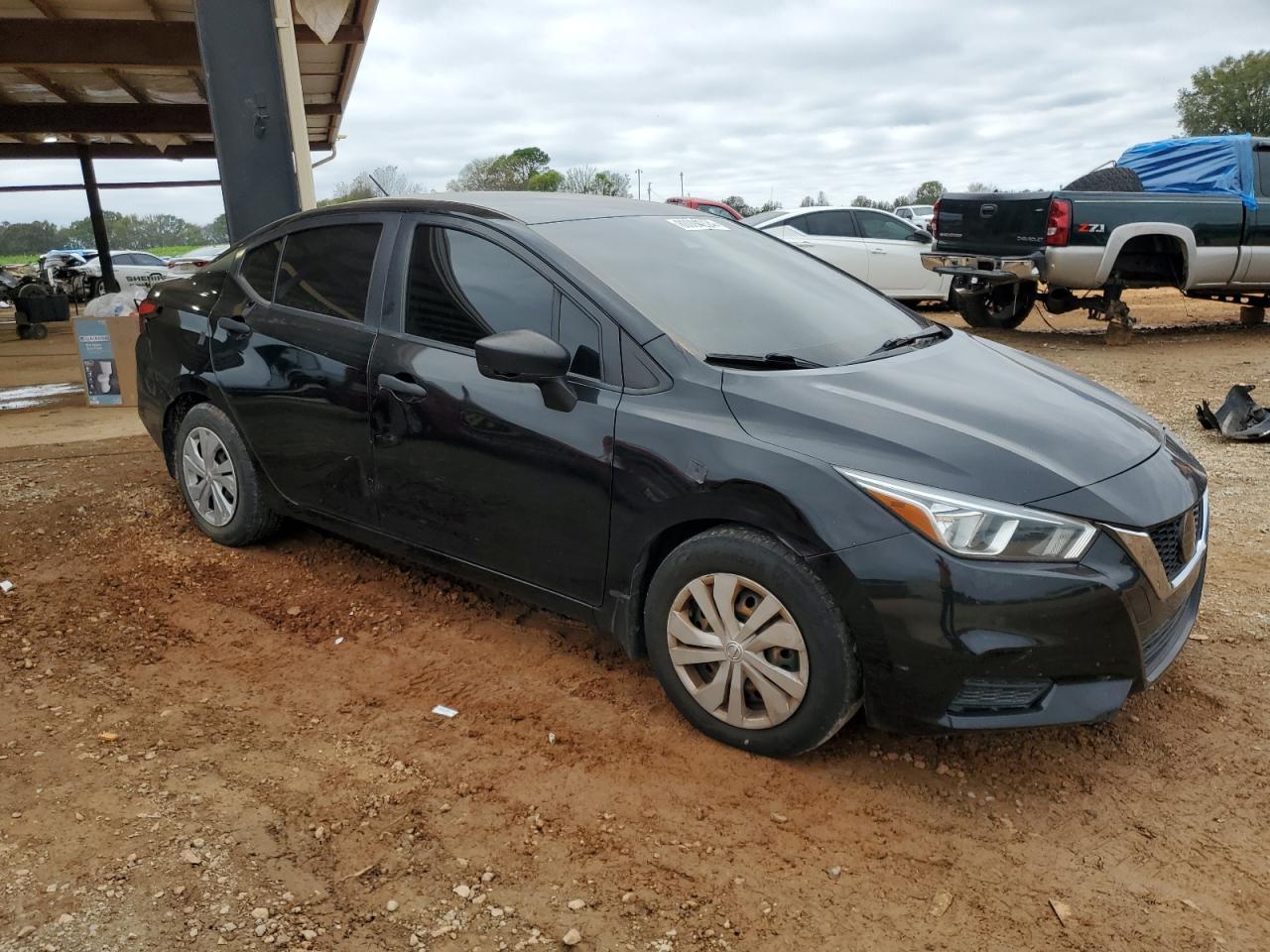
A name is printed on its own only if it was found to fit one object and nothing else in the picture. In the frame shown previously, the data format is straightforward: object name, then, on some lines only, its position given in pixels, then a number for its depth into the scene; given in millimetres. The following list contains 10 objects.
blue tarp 10234
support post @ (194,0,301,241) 5961
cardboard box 7738
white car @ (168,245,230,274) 18953
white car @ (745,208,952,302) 12602
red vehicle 17144
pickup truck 9719
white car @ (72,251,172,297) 20203
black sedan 2520
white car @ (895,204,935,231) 27359
